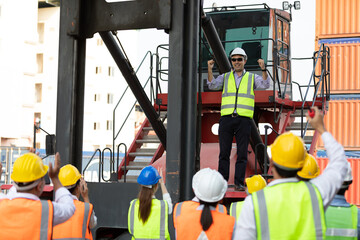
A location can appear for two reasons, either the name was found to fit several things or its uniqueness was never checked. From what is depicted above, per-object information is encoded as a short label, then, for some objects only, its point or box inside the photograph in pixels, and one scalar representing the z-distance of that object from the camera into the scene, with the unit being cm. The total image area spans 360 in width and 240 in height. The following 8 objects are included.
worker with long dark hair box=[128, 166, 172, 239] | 583
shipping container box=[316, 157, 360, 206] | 2336
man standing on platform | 863
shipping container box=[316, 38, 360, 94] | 2544
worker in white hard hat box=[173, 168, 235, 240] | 479
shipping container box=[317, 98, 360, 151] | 2477
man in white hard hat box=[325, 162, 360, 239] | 477
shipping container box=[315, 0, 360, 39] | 2652
